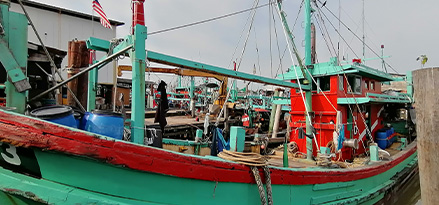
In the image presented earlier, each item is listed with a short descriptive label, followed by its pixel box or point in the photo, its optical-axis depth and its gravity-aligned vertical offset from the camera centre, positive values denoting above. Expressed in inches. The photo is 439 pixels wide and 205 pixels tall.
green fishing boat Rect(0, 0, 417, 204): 88.0 -23.4
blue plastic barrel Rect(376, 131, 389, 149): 370.3 -47.1
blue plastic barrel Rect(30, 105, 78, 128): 98.6 -2.3
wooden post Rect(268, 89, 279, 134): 611.2 -24.9
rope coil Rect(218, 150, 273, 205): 129.0 -28.9
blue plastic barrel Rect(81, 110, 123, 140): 111.6 -6.6
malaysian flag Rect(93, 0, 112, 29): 345.4 +137.1
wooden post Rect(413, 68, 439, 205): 121.2 -10.4
